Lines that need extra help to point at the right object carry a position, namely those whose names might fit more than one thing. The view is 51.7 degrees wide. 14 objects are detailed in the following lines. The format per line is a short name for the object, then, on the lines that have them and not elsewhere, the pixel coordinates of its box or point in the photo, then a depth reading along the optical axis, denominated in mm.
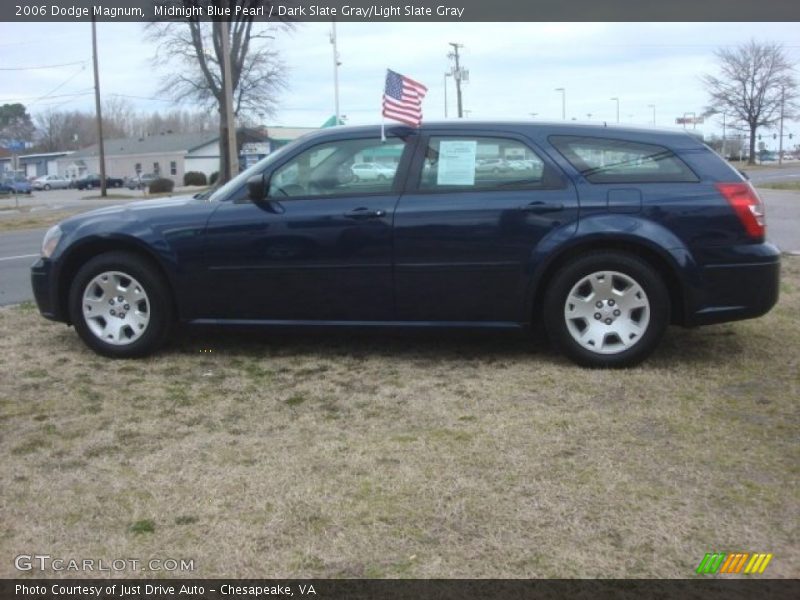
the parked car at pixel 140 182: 59381
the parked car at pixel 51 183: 71150
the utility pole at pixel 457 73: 52859
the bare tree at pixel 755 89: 61656
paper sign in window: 5160
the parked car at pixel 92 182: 66125
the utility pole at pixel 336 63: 37156
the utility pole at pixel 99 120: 42500
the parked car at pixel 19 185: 60519
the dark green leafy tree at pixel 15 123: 94500
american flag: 5289
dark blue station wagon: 4930
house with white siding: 76312
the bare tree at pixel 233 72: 39781
